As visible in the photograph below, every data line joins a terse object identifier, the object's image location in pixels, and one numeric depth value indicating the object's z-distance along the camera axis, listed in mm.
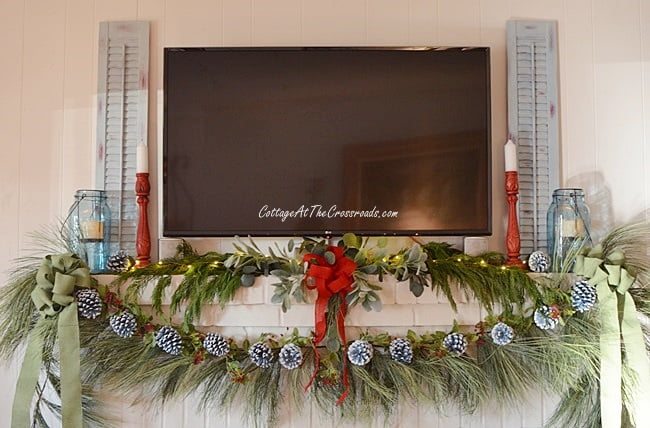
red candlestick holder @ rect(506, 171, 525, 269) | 1796
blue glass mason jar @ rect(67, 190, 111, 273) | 1781
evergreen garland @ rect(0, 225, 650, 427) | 1660
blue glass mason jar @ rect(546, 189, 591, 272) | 1768
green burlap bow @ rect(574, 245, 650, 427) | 1627
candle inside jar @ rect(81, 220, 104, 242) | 1789
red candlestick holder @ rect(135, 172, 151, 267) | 1807
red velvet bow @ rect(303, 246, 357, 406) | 1604
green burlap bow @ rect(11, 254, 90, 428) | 1614
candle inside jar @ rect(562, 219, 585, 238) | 1789
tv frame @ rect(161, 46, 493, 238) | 1824
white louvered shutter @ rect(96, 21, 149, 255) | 1905
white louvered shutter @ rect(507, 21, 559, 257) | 1911
